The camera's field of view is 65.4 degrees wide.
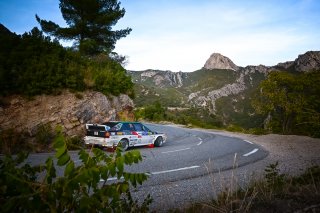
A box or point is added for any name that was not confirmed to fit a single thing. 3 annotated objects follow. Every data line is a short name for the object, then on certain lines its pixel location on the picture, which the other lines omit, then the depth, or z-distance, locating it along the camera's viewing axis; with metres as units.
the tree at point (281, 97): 27.59
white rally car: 12.02
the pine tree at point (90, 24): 21.19
